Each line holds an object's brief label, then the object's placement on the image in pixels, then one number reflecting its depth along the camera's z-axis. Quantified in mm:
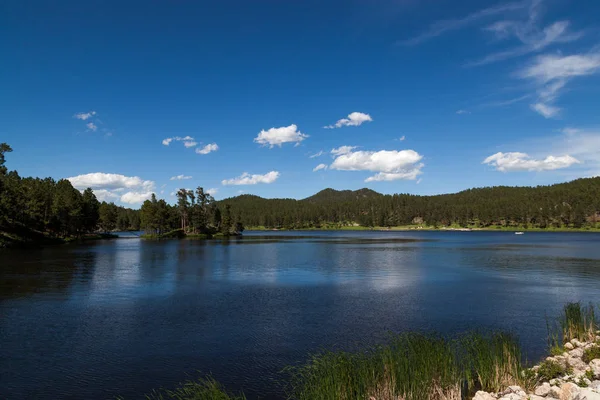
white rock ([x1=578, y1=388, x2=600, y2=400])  12406
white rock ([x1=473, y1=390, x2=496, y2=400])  14255
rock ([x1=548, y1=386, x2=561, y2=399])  13677
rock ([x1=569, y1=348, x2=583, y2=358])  18950
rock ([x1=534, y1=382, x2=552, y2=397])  14234
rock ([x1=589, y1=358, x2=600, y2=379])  16016
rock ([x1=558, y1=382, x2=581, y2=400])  12953
